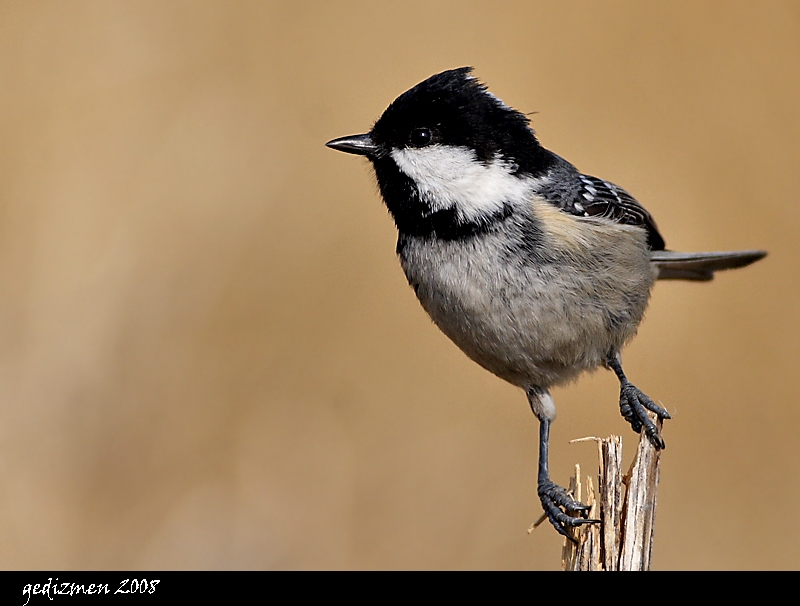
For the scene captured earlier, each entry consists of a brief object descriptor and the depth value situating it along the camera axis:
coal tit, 6.46
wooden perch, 5.69
